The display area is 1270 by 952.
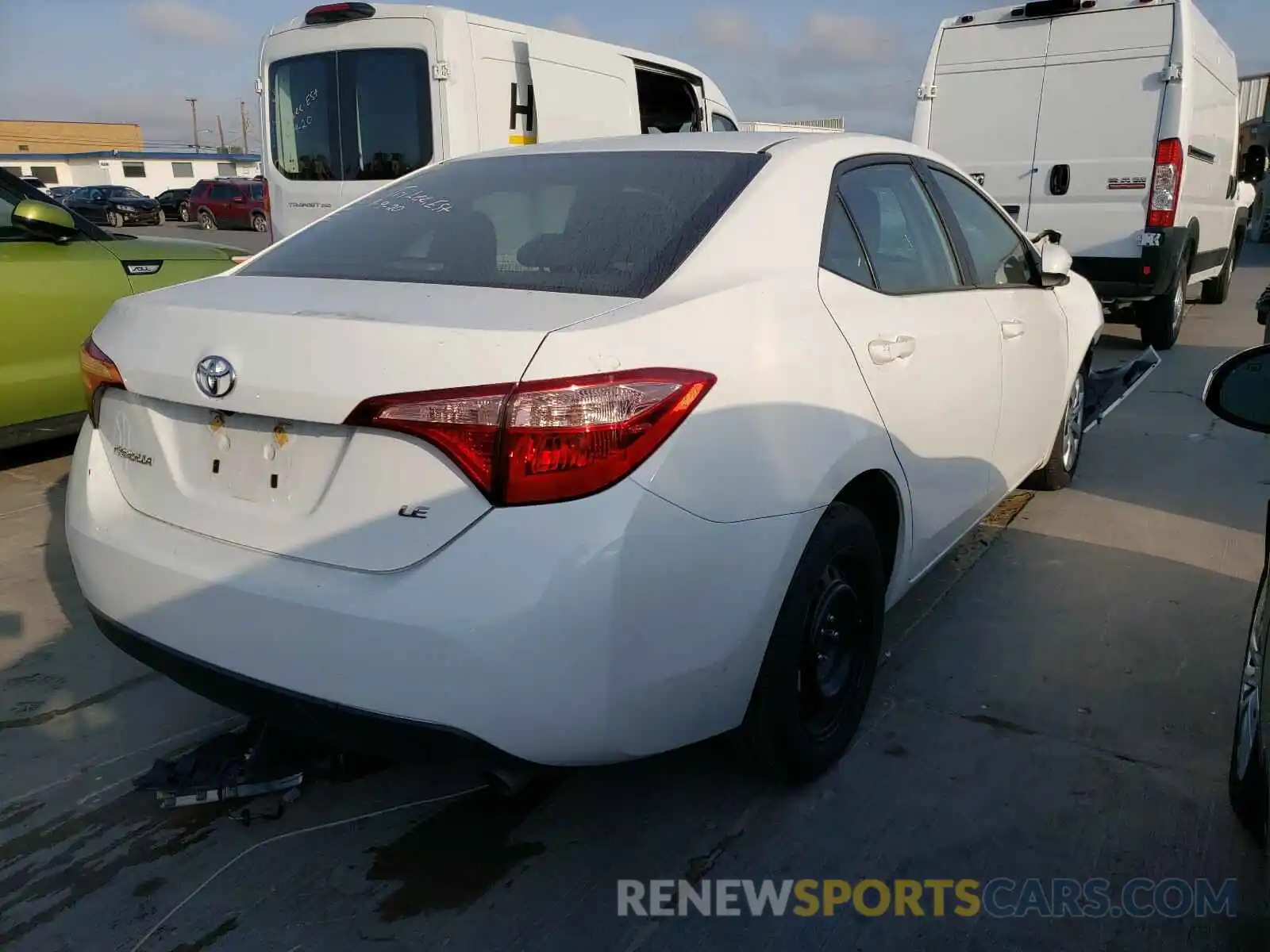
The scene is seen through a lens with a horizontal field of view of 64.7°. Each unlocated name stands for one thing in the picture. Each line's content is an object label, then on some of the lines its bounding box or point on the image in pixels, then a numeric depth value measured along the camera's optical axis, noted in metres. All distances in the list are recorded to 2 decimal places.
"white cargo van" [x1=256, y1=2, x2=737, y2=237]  6.86
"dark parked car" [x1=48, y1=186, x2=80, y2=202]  34.46
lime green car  4.72
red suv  31.77
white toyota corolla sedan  1.79
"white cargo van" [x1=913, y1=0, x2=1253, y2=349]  7.82
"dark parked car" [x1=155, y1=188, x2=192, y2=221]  38.00
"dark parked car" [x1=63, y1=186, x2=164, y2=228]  33.69
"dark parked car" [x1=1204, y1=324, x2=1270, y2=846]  1.96
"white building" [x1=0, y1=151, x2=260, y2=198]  56.94
